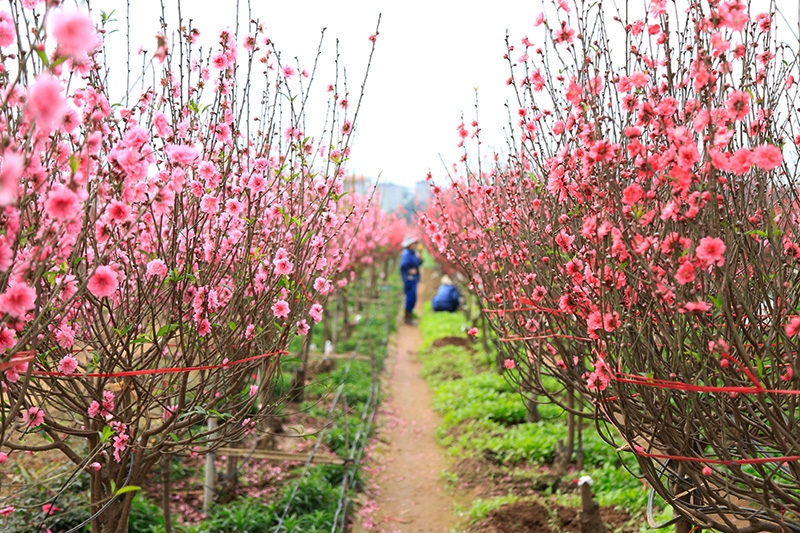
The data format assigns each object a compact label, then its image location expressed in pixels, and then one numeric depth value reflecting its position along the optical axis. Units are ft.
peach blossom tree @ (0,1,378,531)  6.63
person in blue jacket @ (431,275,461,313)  54.90
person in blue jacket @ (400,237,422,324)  56.18
